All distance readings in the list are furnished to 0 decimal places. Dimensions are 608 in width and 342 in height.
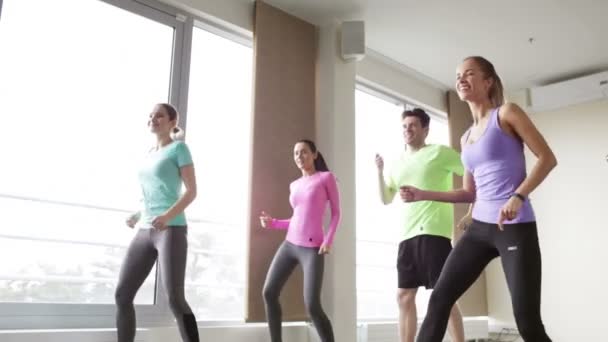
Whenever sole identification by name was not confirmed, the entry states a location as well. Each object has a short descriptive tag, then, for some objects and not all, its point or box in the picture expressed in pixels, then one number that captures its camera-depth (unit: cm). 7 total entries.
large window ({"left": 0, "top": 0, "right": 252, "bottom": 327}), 278
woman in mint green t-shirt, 226
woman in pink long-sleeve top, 280
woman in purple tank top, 160
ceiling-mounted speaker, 380
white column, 363
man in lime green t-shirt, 259
